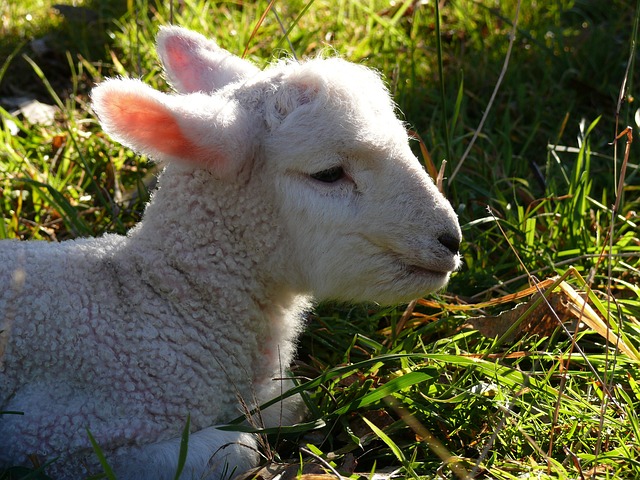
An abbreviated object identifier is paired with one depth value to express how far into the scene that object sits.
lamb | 2.63
